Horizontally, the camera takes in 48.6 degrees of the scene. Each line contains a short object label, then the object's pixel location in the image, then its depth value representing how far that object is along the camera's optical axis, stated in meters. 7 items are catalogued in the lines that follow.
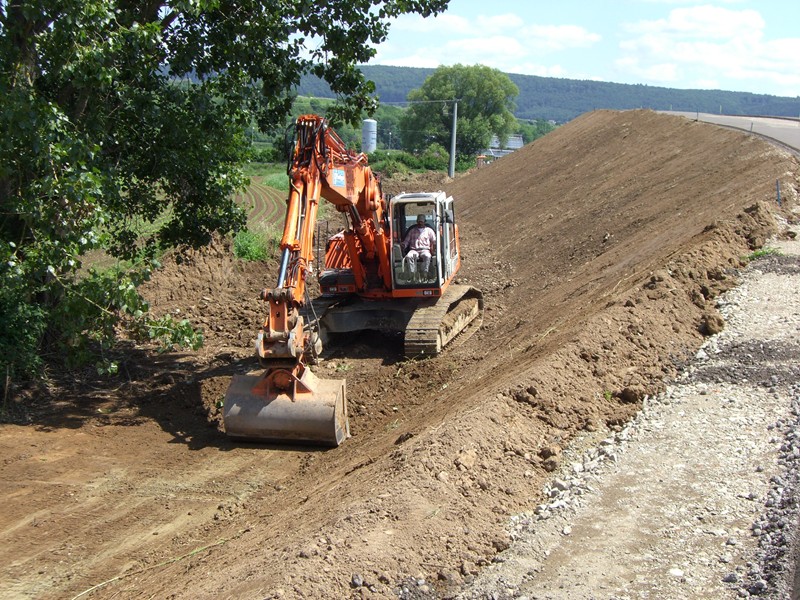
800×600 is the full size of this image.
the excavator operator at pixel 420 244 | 15.81
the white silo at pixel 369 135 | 89.91
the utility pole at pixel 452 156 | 57.36
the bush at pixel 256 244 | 24.91
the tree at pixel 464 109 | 89.94
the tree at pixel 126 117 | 10.94
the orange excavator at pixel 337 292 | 11.12
